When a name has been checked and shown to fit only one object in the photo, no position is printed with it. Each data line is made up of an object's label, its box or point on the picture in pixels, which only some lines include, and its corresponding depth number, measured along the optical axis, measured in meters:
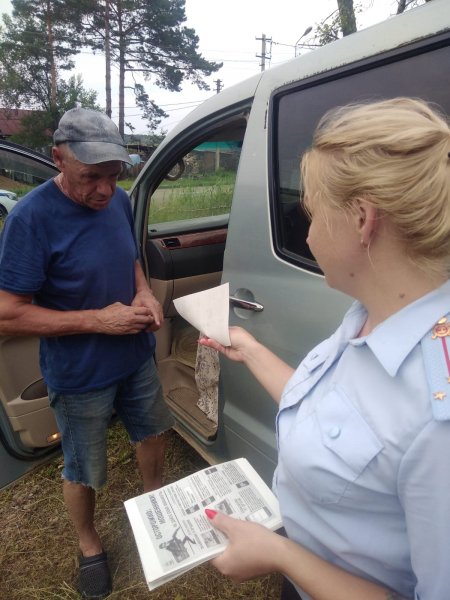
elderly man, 1.59
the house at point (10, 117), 32.09
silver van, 1.24
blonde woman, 0.67
